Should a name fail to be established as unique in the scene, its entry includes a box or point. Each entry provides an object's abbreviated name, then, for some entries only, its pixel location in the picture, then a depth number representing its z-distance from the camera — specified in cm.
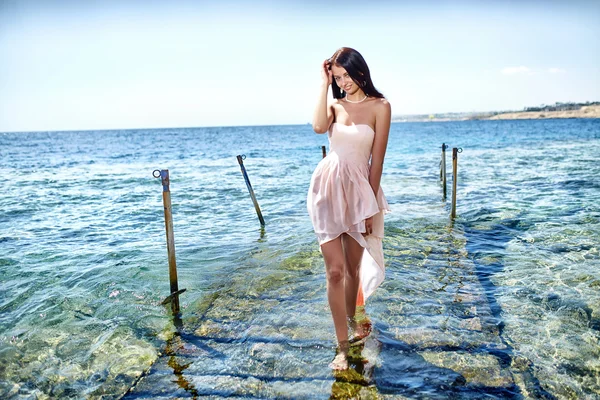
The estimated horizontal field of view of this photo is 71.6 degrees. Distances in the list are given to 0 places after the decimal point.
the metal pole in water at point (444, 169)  1456
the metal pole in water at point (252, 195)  1055
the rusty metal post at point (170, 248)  551
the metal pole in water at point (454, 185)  1116
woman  360
